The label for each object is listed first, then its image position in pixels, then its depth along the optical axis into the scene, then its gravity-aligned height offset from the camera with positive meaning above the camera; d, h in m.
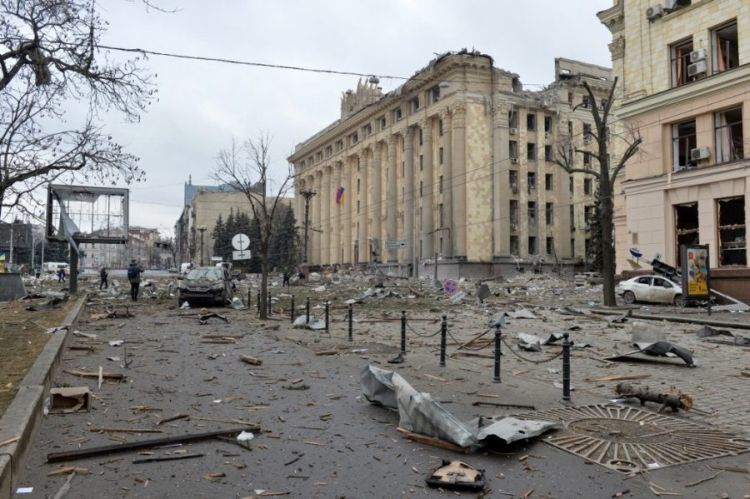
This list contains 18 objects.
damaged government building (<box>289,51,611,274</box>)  57.28 +10.14
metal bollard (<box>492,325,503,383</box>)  8.62 -1.47
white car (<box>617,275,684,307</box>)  24.22 -1.35
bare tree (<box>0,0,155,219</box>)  10.43 +4.17
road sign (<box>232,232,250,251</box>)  23.89 +0.86
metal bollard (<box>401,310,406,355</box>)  11.25 -1.60
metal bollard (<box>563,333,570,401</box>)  7.39 -1.51
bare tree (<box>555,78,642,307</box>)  23.12 +2.48
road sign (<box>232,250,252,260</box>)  24.47 +0.31
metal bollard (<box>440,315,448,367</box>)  9.94 -1.48
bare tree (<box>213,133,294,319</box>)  19.22 +2.75
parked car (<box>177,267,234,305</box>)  24.03 -1.12
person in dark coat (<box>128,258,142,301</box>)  27.67 -0.72
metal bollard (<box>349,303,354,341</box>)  13.82 -1.67
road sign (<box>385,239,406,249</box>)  57.36 +1.88
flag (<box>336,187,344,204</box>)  77.16 +9.38
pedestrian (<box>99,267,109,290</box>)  37.44 -0.98
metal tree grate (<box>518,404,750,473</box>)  5.09 -1.80
